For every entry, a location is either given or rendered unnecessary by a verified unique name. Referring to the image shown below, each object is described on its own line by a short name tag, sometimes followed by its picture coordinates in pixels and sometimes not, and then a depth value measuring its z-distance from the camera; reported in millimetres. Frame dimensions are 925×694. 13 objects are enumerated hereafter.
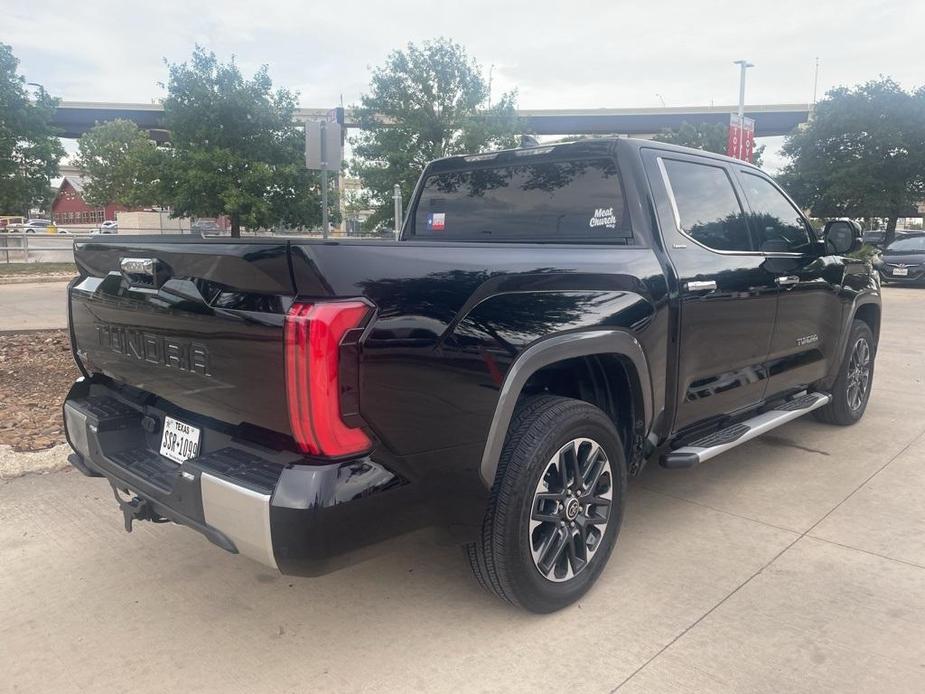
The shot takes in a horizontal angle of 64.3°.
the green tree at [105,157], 57125
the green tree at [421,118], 21766
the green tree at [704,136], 32438
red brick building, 76894
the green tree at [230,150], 19656
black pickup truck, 2117
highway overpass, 62438
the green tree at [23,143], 21000
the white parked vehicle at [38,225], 55062
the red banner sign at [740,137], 18078
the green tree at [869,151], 26109
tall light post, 27309
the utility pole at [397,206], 15328
